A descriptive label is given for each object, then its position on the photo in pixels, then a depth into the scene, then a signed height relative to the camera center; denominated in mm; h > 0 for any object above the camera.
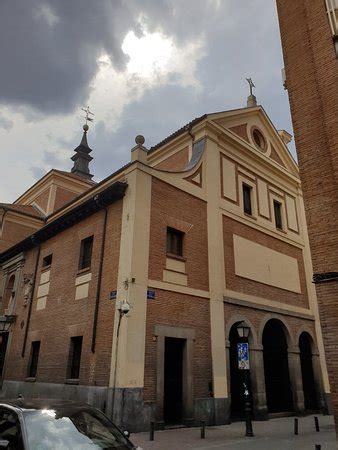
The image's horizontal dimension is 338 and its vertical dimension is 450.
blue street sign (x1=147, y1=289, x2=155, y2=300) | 12467 +2919
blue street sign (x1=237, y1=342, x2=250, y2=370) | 11641 +1066
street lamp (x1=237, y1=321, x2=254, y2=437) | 11135 +949
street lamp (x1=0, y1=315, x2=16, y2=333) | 18756 +3053
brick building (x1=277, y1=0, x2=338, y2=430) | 8141 +6130
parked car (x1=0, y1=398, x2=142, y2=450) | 4109 -396
